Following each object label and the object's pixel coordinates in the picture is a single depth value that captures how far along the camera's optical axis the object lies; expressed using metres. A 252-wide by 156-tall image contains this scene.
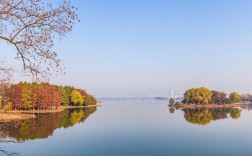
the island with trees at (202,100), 171.12
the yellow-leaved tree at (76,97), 156.38
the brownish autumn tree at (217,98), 181.62
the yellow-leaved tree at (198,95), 171.15
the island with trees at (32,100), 97.88
